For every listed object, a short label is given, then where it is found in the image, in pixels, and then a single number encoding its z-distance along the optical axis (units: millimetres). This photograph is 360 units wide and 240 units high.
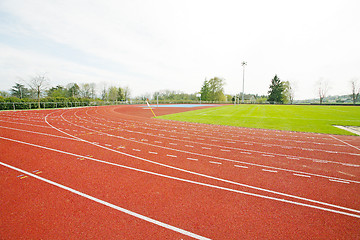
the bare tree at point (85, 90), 77000
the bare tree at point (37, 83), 37000
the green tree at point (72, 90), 73181
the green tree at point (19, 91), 56372
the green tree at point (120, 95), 81250
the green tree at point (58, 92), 72900
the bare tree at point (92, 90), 79638
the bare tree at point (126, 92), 86269
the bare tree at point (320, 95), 78812
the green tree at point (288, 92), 82325
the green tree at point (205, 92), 91712
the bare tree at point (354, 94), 67875
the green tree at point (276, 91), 78750
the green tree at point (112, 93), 80244
